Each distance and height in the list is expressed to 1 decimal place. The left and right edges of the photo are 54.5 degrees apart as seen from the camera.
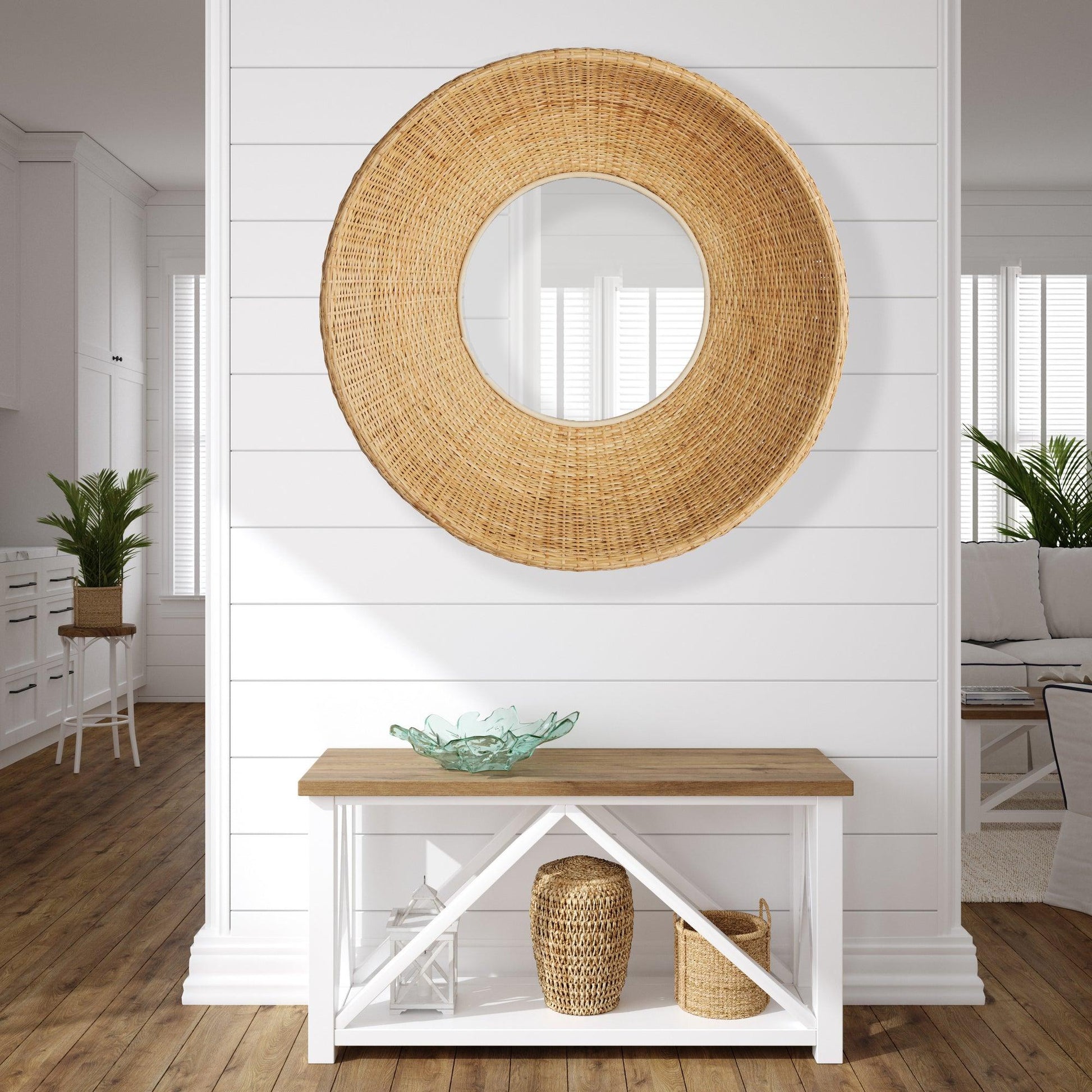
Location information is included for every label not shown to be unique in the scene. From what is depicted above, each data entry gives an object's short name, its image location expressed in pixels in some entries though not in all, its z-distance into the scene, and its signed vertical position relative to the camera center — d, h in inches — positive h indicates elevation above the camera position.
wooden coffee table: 132.9 -30.3
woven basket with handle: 82.3 -34.6
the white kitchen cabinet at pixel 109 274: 214.2 +55.6
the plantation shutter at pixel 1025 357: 246.2 +42.2
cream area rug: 118.6 -39.3
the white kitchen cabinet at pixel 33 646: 178.7 -19.5
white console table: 79.6 -26.7
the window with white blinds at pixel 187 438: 243.8 +22.6
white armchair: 111.5 -26.6
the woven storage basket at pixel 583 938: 82.3 -31.3
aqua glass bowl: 80.0 -15.9
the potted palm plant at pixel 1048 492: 214.7 +9.5
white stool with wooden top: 175.6 -21.7
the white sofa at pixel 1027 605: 180.2 -12.1
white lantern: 84.1 -35.0
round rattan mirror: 87.6 +17.7
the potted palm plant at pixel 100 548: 177.3 -2.1
